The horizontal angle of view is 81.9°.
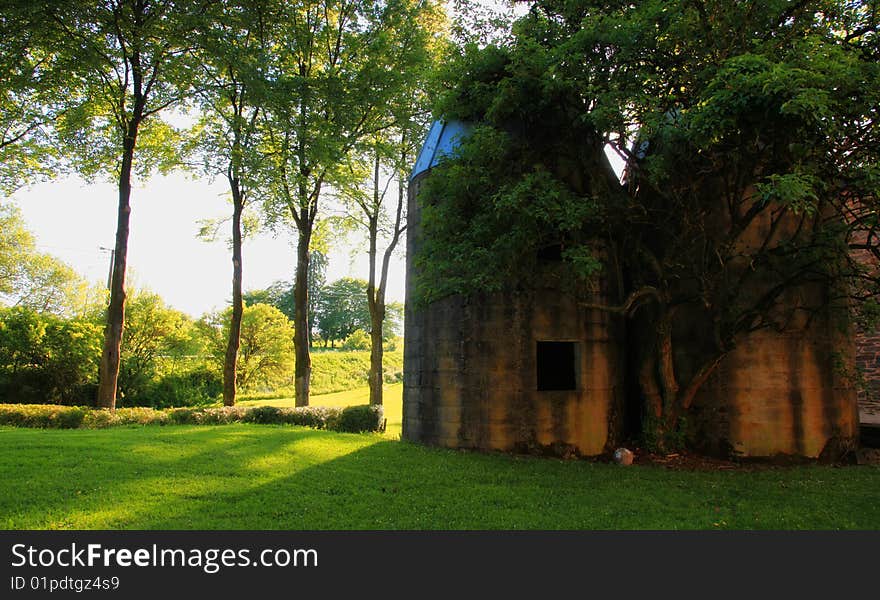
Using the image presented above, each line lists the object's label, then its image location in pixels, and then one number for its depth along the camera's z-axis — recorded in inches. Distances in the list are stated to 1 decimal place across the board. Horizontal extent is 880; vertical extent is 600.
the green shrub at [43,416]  649.0
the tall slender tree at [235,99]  729.6
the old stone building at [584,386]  482.3
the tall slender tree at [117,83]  689.6
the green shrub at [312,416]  679.1
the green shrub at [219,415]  698.2
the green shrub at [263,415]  705.6
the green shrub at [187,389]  1092.0
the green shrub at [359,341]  2360.0
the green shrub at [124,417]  655.1
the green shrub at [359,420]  663.1
